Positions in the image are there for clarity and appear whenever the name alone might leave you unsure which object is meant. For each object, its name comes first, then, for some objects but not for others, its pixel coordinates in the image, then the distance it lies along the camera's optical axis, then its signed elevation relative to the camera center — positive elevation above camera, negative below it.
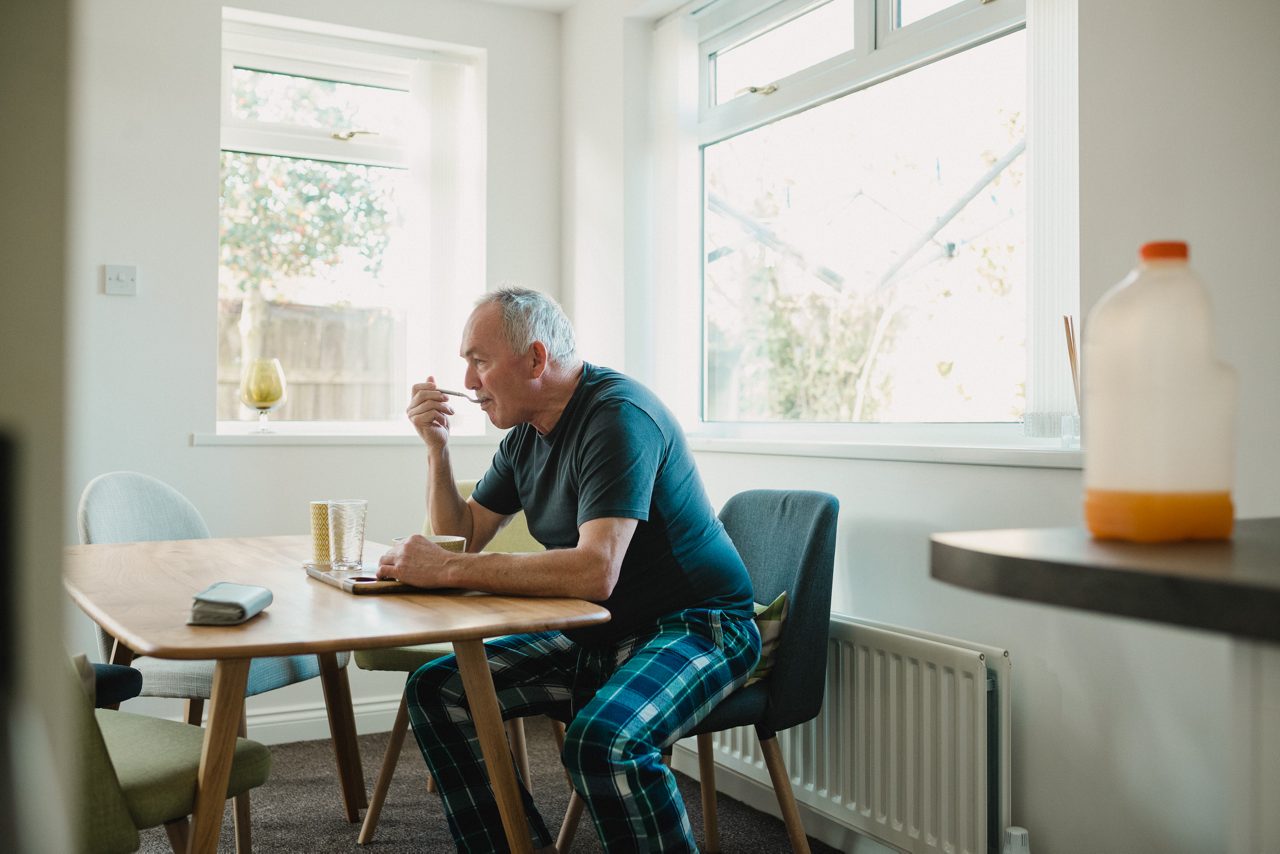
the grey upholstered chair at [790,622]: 2.06 -0.40
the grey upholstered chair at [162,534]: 2.20 -0.28
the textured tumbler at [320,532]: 1.99 -0.22
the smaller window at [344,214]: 3.51 +0.68
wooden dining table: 1.34 -0.28
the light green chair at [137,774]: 1.30 -0.48
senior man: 1.69 -0.26
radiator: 1.96 -0.64
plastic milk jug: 0.76 +0.00
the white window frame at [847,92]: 2.04 +0.62
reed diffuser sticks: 1.97 +0.11
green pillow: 2.09 -0.42
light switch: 3.12 +0.38
